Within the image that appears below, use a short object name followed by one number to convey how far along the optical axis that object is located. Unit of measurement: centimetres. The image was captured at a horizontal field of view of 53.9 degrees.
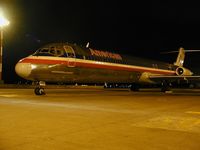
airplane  1141
